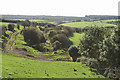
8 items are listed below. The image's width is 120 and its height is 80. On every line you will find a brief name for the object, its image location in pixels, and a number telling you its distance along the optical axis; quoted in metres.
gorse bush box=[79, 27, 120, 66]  32.94
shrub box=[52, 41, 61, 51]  89.68
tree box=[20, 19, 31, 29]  152.12
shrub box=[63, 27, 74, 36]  141.96
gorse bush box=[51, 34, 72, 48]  100.19
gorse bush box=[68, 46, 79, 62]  63.69
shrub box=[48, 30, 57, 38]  114.12
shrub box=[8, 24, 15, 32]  121.74
